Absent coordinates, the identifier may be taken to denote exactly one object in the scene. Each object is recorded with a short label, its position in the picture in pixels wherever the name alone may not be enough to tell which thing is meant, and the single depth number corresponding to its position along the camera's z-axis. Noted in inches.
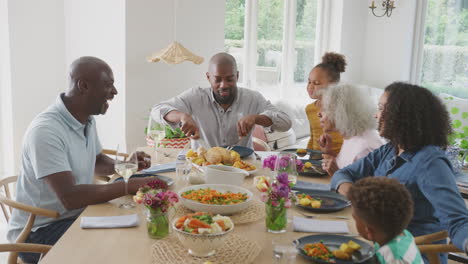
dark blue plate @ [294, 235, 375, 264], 55.2
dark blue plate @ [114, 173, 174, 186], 83.4
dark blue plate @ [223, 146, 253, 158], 105.3
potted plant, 105.5
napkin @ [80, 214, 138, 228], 64.5
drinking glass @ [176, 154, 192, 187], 80.0
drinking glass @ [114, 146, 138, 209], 72.7
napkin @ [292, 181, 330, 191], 84.8
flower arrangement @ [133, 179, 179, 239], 60.6
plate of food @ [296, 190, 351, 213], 73.0
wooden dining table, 55.3
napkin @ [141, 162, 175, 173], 93.5
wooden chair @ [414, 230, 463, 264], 65.8
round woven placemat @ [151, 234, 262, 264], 55.1
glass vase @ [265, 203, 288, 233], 64.2
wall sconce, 256.4
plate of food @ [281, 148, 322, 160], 106.4
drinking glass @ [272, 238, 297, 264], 53.4
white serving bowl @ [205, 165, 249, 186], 80.4
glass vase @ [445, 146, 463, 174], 105.3
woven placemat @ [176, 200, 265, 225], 68.2
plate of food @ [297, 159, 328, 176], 94.7
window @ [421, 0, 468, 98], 243.3
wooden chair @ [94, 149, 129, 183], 99.7
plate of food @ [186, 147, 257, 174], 89.3
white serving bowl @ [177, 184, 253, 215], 67.6
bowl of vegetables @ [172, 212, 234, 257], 54.6
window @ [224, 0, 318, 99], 212.5
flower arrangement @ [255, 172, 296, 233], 63.4
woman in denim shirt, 64.7
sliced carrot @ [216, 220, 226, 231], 57.5
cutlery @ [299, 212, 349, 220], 71.4
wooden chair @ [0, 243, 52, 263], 63.7
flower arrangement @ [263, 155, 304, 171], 84.0
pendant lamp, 154.5
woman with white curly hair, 94.1
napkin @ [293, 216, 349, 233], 65.4
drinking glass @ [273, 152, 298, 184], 73.5
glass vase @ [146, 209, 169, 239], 60.9
